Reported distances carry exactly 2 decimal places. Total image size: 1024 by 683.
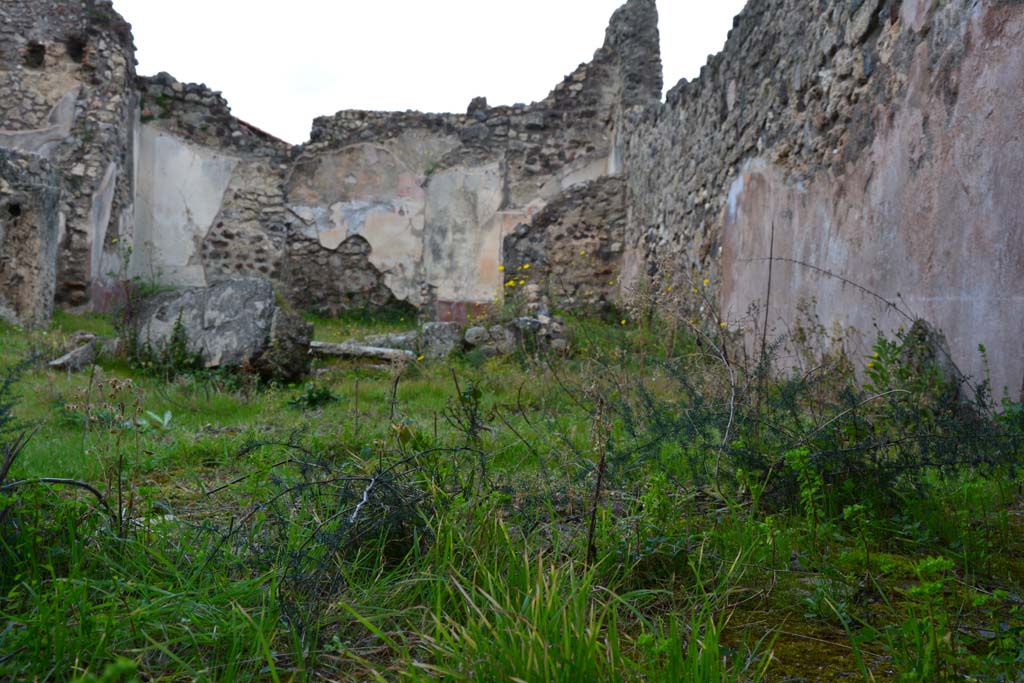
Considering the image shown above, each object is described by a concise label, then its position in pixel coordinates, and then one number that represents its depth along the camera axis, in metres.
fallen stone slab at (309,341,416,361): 6.78
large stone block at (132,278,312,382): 5.65
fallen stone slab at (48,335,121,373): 5.43
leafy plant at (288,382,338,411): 4.72
